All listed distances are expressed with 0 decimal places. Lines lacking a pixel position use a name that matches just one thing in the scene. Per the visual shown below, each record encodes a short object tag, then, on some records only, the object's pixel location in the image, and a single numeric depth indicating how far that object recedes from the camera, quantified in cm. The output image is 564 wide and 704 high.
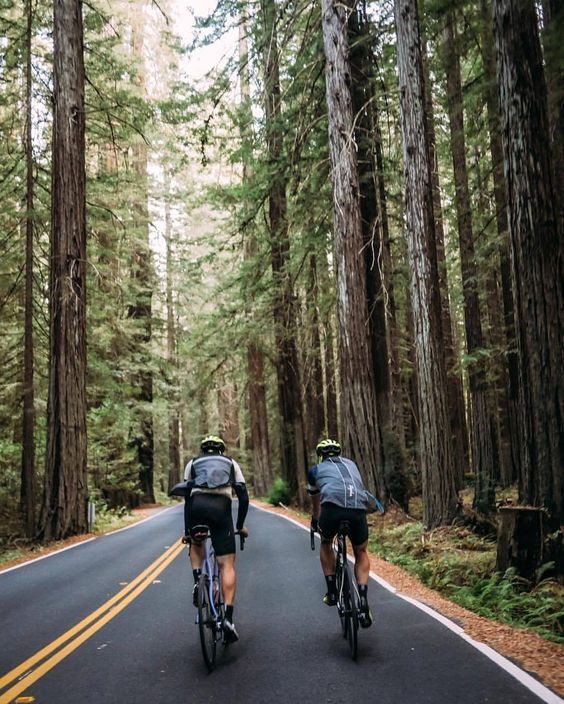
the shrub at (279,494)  2661
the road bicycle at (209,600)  519
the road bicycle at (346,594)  532
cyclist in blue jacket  608
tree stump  794
